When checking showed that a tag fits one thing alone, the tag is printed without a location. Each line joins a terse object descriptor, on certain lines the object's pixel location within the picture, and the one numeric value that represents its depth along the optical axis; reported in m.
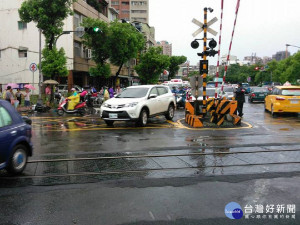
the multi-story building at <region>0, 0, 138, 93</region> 35.03
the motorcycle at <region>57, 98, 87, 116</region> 18.13
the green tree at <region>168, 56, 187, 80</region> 78.62
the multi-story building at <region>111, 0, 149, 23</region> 109.76
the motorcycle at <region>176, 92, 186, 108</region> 23.73
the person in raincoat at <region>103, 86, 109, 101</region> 25.81
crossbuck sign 13.04
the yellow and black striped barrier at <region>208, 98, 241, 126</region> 13.29
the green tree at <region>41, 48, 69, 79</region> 24.17
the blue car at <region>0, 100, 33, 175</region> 5.41
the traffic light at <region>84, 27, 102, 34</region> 19.75
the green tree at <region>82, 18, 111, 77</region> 33.06
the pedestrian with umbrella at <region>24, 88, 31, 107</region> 21.59
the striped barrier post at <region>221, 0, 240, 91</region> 12.65
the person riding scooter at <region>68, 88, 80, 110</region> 18.06
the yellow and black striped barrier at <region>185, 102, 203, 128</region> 12.78
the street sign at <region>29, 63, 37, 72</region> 21.75
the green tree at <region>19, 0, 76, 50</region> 22.45
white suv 12.70
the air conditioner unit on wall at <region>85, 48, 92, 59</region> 40.94
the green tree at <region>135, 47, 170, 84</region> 53.19
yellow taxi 16.28
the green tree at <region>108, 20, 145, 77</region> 33.03
